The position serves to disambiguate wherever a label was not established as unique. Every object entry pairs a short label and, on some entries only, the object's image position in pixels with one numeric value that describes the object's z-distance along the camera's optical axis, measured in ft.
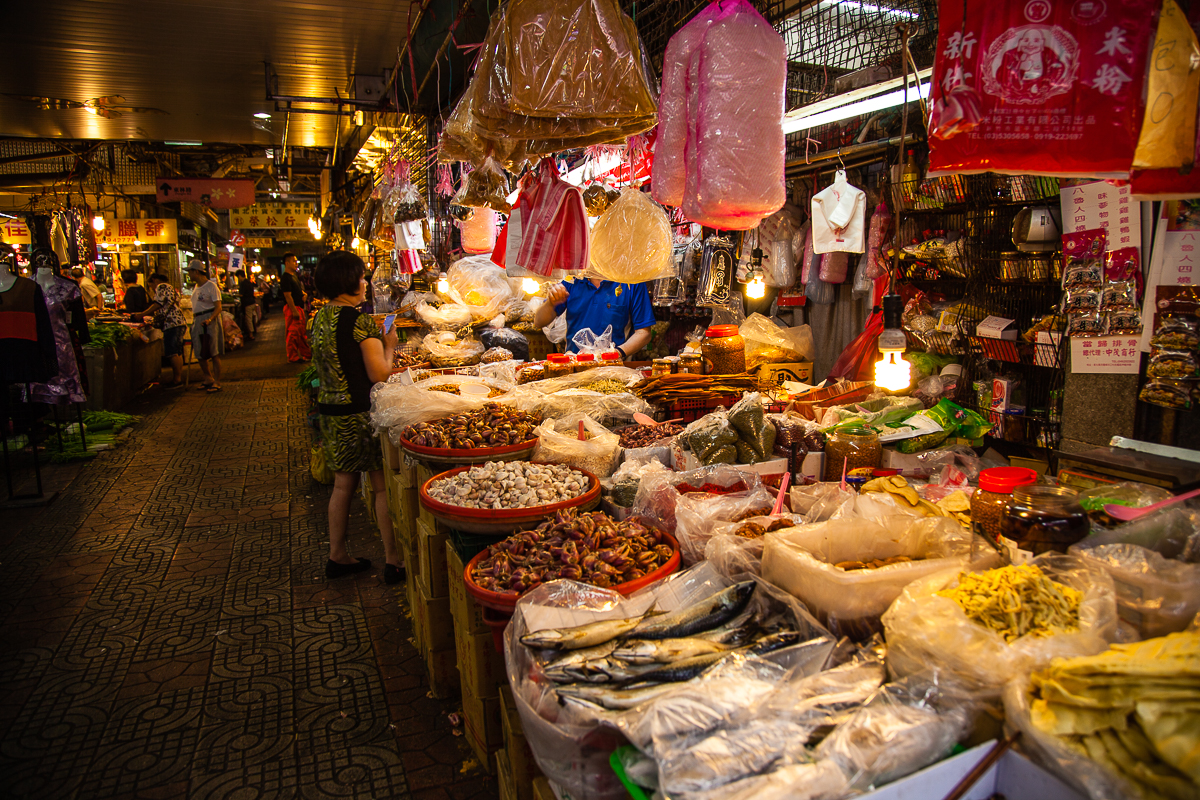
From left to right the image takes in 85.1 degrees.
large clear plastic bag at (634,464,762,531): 8.57
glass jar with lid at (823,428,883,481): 10.17
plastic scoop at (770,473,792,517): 8.13
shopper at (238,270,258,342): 67.56
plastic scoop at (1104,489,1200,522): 5.98
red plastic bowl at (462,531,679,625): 6.54
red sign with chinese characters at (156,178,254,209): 44.45
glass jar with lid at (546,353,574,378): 16.16
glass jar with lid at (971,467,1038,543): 6.73
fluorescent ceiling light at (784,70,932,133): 10.57
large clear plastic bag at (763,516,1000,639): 5.58
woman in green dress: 13.53
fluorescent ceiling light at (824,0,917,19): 13.38
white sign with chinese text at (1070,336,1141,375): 10.44
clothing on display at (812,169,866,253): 14.61
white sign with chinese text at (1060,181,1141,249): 10.25
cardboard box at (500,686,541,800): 6.72
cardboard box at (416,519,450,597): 10.00
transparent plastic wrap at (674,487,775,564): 7.61
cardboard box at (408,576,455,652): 10.17
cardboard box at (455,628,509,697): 7.80
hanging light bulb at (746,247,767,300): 17.01
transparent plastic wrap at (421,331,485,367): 20.74
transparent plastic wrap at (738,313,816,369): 16.78
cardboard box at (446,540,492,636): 7.87
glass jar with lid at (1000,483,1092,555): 5.90
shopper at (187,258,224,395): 39.40
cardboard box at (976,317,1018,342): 13.05
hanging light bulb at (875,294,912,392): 8.46
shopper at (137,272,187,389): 40.57
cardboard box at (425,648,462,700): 10.24
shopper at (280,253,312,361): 45.27
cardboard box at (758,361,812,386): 15.87
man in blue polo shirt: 19.56
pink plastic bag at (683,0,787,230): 7.95
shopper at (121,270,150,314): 44.42
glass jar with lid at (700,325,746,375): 12.89
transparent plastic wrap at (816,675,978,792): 4.00
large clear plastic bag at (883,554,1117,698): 4.41
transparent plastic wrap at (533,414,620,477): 10.56
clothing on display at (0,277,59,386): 18.70
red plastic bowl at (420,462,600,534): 8.32
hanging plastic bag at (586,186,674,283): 11.89
